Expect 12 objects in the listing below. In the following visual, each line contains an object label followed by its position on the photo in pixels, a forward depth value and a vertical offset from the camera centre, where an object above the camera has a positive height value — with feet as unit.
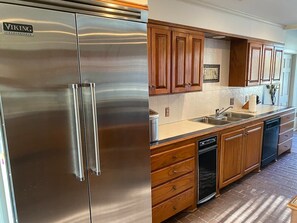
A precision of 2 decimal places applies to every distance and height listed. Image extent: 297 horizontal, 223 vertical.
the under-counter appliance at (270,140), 11.71 -3.59
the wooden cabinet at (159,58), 7.54 +0.65
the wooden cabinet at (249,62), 11.87 +0.73
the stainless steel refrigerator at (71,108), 3.81 -0.60
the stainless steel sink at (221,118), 10.94 -2.20
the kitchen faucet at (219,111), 11.71 -1.94
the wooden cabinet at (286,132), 13.03 -3.52
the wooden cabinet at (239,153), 9.35 -3.55
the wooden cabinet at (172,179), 7.07 -3.50
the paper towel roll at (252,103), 12.46 -1.60
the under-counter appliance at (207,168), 8.36 -3.57
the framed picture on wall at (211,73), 11.35 +0.15
